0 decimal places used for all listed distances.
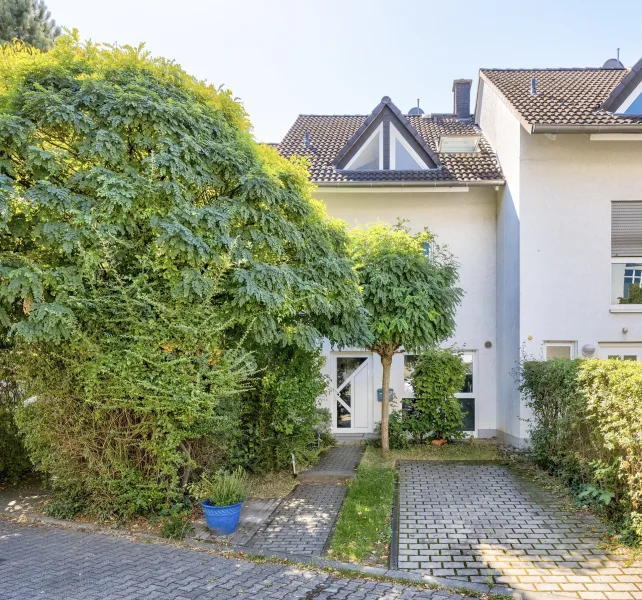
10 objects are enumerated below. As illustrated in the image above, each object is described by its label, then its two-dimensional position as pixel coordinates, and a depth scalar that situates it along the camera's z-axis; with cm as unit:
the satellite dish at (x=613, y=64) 1548
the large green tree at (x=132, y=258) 546
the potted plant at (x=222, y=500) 596
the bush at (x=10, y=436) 812
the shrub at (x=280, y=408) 805
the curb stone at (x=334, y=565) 452
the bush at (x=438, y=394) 1053
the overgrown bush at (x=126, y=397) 583
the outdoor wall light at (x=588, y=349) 1018
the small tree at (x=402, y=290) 897
